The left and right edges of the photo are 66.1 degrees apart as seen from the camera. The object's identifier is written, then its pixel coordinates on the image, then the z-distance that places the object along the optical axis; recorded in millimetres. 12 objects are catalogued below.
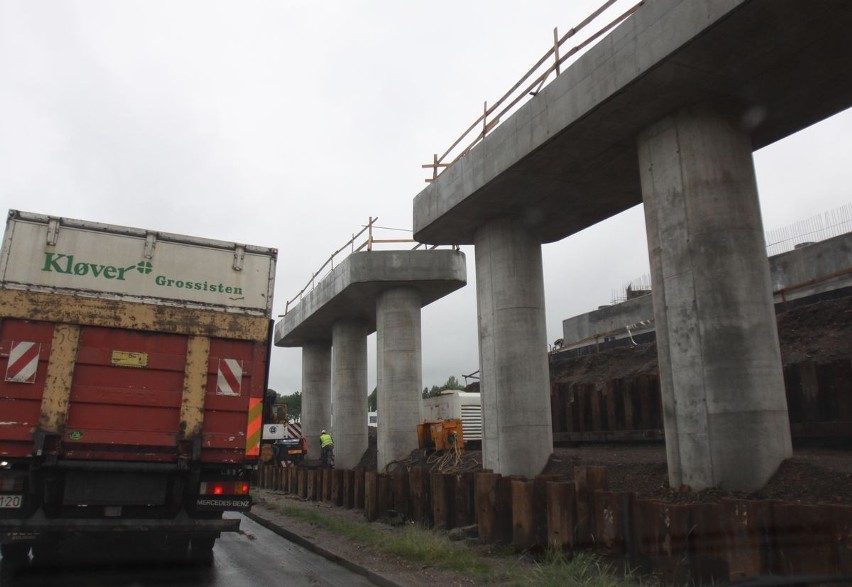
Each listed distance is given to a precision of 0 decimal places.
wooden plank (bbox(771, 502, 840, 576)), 5457
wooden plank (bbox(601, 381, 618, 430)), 17266
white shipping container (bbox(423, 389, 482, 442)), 25266
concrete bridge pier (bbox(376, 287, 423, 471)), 20531
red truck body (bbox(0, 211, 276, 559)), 7465
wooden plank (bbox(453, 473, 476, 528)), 10312
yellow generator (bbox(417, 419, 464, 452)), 19011
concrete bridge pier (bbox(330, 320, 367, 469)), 24922
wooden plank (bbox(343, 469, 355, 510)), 14875
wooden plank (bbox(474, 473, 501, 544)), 9242
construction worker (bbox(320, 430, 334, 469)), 23719
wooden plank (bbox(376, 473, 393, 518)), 12602
